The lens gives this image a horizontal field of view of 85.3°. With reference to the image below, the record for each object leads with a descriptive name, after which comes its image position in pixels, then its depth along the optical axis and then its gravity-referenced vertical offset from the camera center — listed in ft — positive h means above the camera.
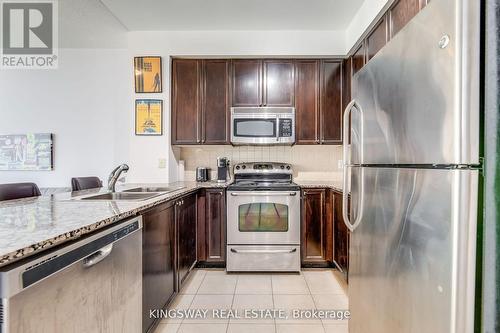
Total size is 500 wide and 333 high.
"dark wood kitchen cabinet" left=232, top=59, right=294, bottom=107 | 10.23 +3.07
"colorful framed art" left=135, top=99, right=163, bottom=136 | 10.03 +1.77
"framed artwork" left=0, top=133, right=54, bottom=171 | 13.19 +0.53
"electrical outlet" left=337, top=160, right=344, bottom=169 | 11.18 -0.03
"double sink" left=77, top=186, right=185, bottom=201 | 6.33 -0.80
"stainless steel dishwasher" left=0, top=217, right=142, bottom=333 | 2.33 -1.37
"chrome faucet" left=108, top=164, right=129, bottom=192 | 6.81 -0.28
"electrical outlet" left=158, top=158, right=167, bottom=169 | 10.11 +0.00
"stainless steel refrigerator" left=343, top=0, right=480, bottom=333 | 2.45 -0.11
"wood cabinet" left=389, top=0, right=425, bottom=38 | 5.48 +3.27
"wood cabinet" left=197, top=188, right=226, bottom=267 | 9.41 -2.23
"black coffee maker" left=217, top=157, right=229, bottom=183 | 10.69 -0.23
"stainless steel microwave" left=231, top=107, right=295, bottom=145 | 10.01 +1.38
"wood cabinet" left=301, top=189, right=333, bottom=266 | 9.40 -2.49
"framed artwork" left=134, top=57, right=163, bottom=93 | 10.00 +3.28
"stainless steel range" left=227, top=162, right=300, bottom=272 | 9.07 -2.19
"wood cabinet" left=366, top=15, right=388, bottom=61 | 6.86 +3.39
